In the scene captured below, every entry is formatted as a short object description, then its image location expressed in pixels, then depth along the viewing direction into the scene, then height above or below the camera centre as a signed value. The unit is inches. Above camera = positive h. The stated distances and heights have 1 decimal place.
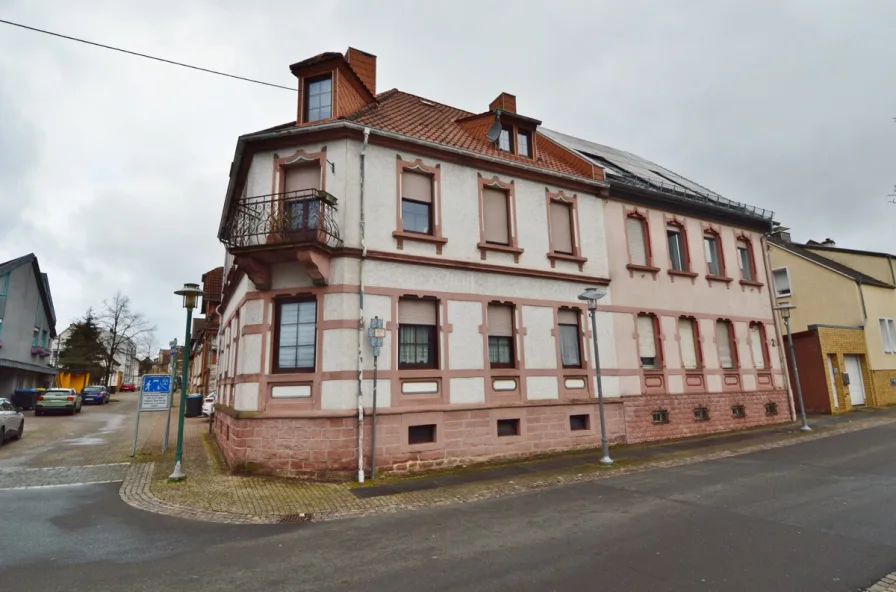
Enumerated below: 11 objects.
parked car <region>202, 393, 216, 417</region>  997.2 -20.0
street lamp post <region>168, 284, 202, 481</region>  396.2 +23.3
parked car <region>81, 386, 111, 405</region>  1557.6 +5.8
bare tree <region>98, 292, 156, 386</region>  2183.8 +291.9
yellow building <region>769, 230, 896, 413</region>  822.5 +112.4
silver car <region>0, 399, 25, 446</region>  588.1 -32.0
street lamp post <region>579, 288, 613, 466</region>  447.8 +20.4
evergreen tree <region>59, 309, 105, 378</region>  1867.6 +184.9
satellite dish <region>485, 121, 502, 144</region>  569.0 +301.0
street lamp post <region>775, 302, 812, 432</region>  622.8 +70.3
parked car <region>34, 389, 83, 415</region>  1063.6 -8.8
